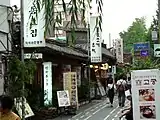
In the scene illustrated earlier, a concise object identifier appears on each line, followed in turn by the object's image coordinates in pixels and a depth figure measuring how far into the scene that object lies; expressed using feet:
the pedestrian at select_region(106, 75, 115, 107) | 87.75
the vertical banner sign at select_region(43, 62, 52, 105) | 66.59
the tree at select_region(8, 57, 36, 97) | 45.06
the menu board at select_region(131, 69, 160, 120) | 28.32
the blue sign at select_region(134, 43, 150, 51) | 69.67
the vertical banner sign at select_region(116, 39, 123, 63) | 155.86
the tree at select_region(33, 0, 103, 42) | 12.46
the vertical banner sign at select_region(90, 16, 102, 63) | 85.60
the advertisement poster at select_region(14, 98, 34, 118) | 43.88
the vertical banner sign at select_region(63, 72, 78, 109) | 73.77
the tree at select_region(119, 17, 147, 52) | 279.28
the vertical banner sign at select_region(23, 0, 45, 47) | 44.93
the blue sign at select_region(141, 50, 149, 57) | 62.76
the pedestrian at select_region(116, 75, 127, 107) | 80.89
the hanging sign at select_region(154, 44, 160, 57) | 60.52
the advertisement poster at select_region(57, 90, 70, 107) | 69.46
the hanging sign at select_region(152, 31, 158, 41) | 84.13
